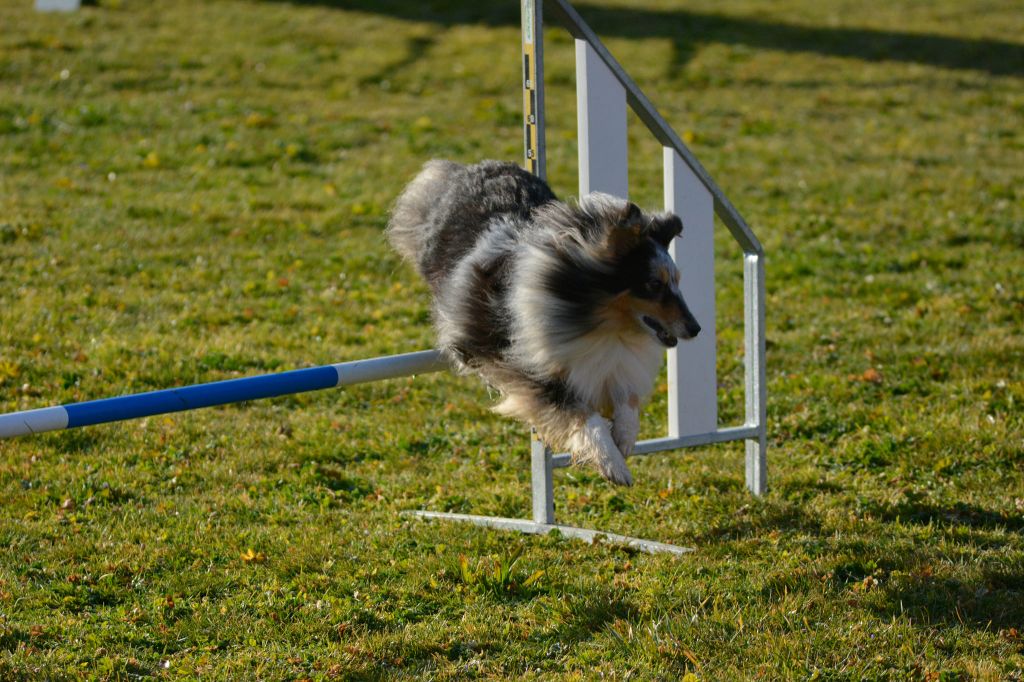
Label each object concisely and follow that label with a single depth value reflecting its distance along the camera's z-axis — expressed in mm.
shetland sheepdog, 9523
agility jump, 10477
